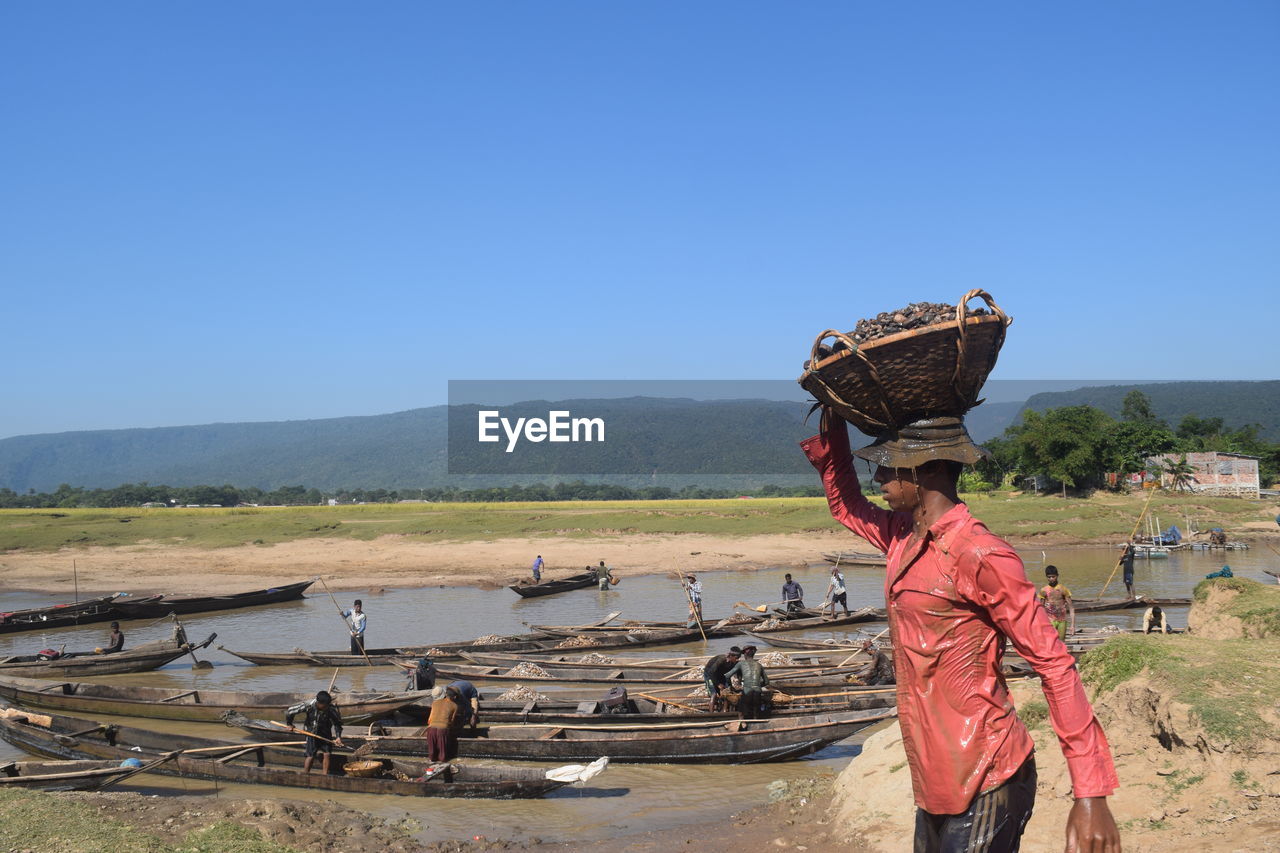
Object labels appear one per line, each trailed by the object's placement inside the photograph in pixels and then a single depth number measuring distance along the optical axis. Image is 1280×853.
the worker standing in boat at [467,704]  10.91
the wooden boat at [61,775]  9.32
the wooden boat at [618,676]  13.58
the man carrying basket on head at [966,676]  2.33
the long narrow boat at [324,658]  17.83
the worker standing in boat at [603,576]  28.62
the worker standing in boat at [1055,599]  12.62
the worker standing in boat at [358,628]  17.77
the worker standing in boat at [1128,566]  21.72
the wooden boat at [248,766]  9.68
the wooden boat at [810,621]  20.62
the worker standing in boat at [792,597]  21.45
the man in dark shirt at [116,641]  18.48
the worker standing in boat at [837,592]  21.20
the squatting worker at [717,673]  11.92
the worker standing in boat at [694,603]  20.00
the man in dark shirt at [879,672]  13.25
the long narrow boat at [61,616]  23.28
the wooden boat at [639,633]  19.47
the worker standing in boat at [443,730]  10.44
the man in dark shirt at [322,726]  10.27
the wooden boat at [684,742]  10.66
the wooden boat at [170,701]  12.32
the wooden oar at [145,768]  9.54
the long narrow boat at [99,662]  17.22
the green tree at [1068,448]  46.94
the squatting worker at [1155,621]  12.07
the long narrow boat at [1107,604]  21.41
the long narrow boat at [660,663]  14.94
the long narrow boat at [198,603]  25.44
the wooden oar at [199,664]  18.59
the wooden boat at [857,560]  35.19
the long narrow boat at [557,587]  27.52
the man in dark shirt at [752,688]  11.45
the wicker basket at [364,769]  10.01
